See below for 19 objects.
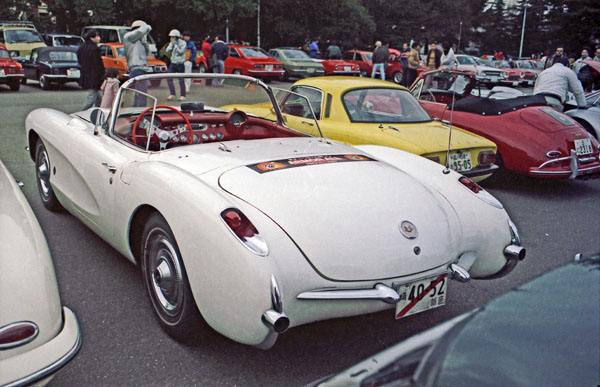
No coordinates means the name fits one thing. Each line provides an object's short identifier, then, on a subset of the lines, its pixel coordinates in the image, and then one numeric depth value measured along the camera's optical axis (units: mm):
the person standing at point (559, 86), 8391
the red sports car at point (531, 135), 6215
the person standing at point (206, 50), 18906
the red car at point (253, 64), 20625
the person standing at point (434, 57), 15164
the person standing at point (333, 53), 24062
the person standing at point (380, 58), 18484
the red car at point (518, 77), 26391
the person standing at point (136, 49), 10234
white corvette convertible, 2537
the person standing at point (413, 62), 15742
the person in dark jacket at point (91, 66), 9383
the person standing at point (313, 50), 27230
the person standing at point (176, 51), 12381
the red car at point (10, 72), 14703
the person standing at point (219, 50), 17312
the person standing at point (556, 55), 13102
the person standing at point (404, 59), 22306
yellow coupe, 5637
